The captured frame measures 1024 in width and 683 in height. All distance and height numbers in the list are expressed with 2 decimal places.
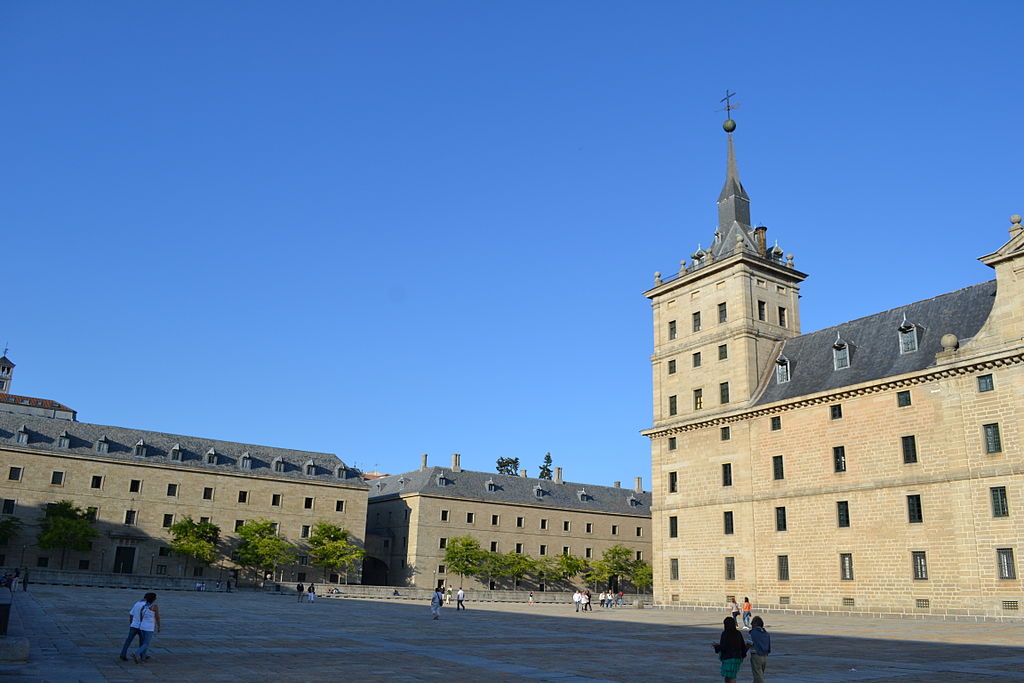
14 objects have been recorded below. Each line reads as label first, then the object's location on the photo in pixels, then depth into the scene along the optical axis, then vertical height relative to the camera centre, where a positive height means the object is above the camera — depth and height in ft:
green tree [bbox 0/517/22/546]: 204.54 +5.59
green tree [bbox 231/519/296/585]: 228.63 +3.08
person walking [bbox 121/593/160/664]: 54.80 -4.34
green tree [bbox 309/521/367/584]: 238.48 +3.74
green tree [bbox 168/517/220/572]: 221.25 +4.75
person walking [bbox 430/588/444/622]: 117.54 -5.14
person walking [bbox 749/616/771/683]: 45.24 -3.94
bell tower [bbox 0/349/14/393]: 412.16 +86.31
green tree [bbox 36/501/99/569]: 206.08 +5.98
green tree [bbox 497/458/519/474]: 423.64 +50.89
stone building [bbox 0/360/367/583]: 217.97 +18.97
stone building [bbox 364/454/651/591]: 267.39 +16.04
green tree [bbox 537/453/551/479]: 403.54 +47.87
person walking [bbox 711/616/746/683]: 43.78 -3.86
